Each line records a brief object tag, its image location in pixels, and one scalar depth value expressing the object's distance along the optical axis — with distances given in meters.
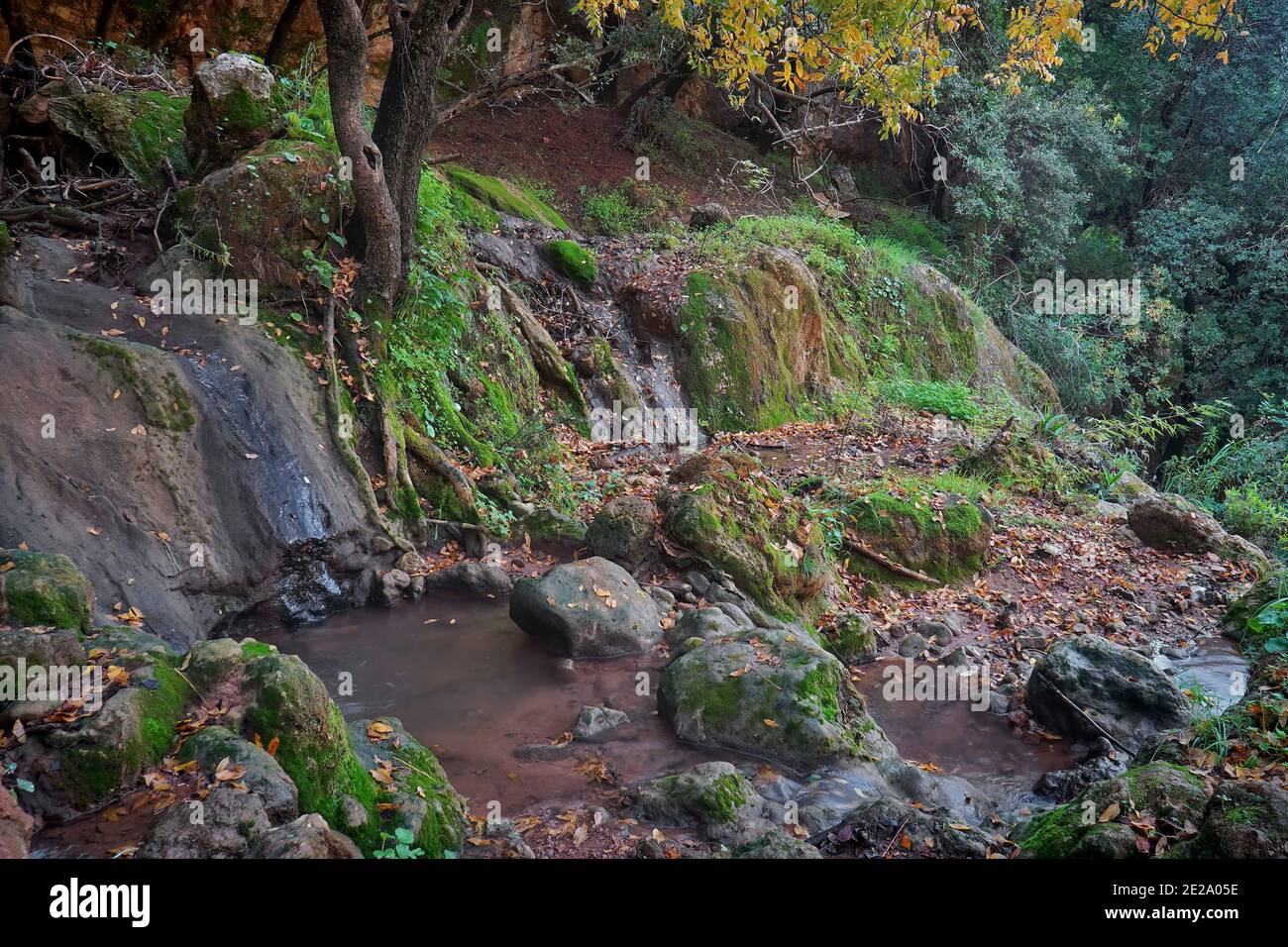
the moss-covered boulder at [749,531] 7.29
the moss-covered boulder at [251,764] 3.56
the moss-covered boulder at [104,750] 3.52
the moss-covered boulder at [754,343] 12.32
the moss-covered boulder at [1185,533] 10.58
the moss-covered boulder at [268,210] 7.45
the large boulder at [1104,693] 6.18
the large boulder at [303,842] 3.11
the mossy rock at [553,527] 7.78
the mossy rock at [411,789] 3.86
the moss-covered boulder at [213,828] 3.25
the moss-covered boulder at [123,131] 8.16
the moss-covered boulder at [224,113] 7.96
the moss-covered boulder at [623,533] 7.39
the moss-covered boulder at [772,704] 5.27
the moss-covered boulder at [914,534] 8.66
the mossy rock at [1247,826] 3.24
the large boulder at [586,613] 6.29
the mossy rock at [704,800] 4.41
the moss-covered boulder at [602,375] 10.95
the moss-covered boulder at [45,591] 4.21
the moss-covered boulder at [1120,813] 3.54
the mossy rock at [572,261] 12.03
